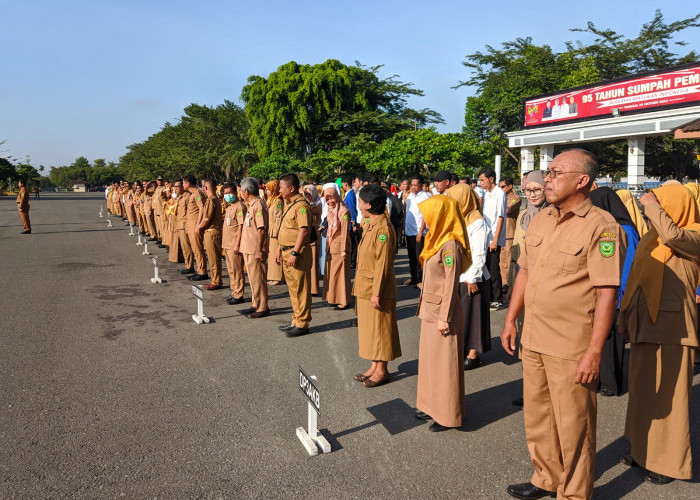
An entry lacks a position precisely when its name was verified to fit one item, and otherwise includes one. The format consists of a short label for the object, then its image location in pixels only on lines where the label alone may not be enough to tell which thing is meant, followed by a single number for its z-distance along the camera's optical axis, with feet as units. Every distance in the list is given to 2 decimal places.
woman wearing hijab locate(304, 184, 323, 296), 28.84
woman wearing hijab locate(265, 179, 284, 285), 27.14
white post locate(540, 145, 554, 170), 97.81
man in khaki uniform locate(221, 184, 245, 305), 27.50
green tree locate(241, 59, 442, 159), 112.78
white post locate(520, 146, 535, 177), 101.91
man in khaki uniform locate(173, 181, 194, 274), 36.62
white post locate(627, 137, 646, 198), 80.38
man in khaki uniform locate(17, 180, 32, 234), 60.22
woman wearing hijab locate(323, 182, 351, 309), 26.35
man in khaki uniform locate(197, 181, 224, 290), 31.45
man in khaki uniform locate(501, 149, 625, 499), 9.00
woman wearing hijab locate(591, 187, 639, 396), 15.62
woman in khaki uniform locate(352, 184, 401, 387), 16.11
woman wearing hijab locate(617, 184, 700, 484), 10.87
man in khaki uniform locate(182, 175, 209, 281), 34.17
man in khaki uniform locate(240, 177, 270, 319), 24.75
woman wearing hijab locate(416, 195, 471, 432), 12.92
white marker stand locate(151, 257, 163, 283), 34.09
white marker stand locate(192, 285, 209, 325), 23.12
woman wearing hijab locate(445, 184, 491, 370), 17.75
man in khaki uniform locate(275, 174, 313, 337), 21.62
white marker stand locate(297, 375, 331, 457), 12.22
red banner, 71.46
